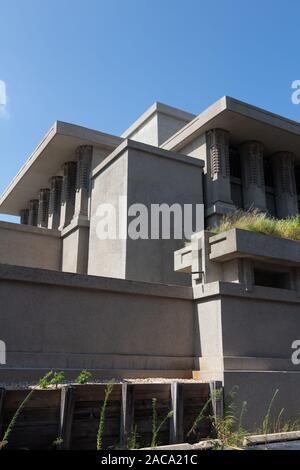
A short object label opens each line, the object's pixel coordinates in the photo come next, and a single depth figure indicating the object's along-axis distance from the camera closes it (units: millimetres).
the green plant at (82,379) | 7324
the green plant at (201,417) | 7730
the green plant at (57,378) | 6875
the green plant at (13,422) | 5815
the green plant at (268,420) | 8875
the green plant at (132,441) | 6902
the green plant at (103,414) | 6652
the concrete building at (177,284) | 8750
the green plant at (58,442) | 6285
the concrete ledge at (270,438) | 8008
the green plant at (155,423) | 7219
